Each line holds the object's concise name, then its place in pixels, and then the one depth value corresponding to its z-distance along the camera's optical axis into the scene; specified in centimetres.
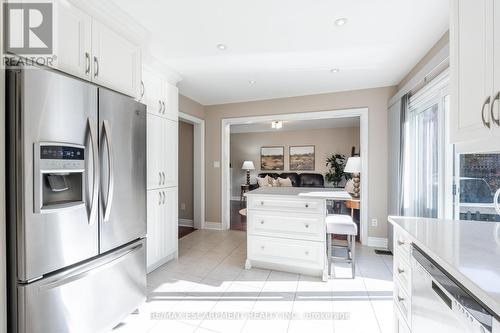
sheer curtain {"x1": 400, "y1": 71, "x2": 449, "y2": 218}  220
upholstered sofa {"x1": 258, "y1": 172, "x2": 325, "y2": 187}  736
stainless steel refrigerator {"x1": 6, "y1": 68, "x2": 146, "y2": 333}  115
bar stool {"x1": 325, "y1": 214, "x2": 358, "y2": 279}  241
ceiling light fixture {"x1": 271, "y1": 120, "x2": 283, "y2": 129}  464
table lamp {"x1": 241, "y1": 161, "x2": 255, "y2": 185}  782
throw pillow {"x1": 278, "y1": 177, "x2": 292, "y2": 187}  730
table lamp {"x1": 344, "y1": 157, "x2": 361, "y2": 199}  354
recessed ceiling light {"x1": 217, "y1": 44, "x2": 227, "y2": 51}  226
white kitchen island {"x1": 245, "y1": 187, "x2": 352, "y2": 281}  245
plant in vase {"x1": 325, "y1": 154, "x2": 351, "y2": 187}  714
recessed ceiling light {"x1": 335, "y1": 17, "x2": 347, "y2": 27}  184
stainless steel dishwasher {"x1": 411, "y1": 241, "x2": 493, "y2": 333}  71
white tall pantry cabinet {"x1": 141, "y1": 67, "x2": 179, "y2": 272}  254
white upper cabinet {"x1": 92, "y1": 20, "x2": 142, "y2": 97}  162
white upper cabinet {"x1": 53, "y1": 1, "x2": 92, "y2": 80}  139
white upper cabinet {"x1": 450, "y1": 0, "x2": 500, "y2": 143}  95
